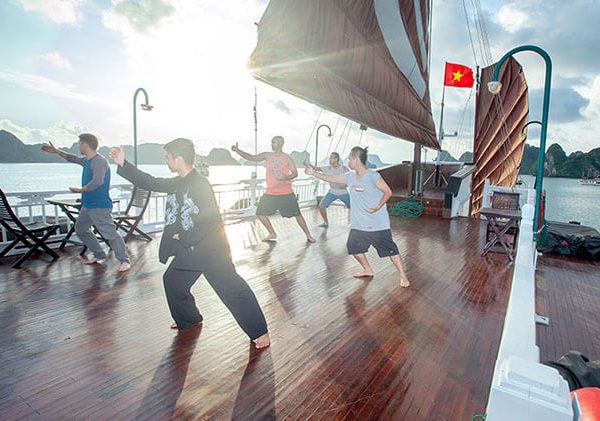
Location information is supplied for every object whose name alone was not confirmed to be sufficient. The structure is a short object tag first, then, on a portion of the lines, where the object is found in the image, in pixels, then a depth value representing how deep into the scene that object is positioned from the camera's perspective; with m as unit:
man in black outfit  2.03
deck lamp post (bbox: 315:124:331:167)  10.10
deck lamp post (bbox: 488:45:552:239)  3.22
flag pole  9.01
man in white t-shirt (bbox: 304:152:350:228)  5.88
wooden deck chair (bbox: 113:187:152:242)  4.71
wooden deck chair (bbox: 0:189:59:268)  3.59
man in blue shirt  3.35
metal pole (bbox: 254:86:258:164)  5.64
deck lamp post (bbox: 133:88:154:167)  5.48
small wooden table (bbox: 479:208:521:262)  4.47
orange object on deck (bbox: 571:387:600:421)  0.68
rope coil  7.95
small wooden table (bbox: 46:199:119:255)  4.04
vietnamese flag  11.29
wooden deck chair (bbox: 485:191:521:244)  5.47
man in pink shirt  4.61
